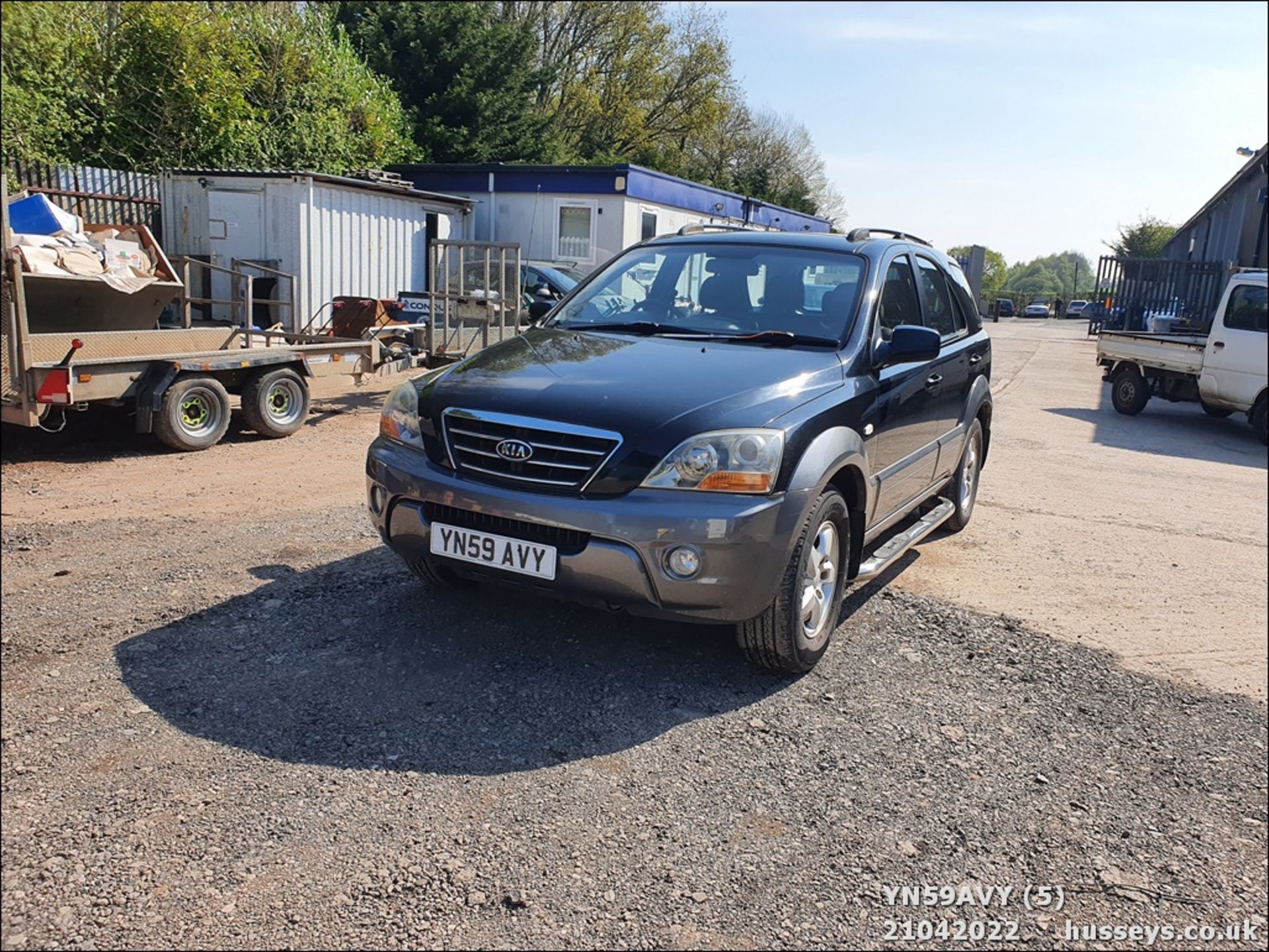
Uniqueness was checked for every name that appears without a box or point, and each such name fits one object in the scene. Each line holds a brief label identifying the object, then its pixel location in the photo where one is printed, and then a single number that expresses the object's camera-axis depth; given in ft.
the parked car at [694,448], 11.89
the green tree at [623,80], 87.71
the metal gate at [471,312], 37.81
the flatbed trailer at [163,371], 21.83
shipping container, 52.29
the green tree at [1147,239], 212.64
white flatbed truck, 39.37
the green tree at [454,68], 90.17
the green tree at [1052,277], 378.94
